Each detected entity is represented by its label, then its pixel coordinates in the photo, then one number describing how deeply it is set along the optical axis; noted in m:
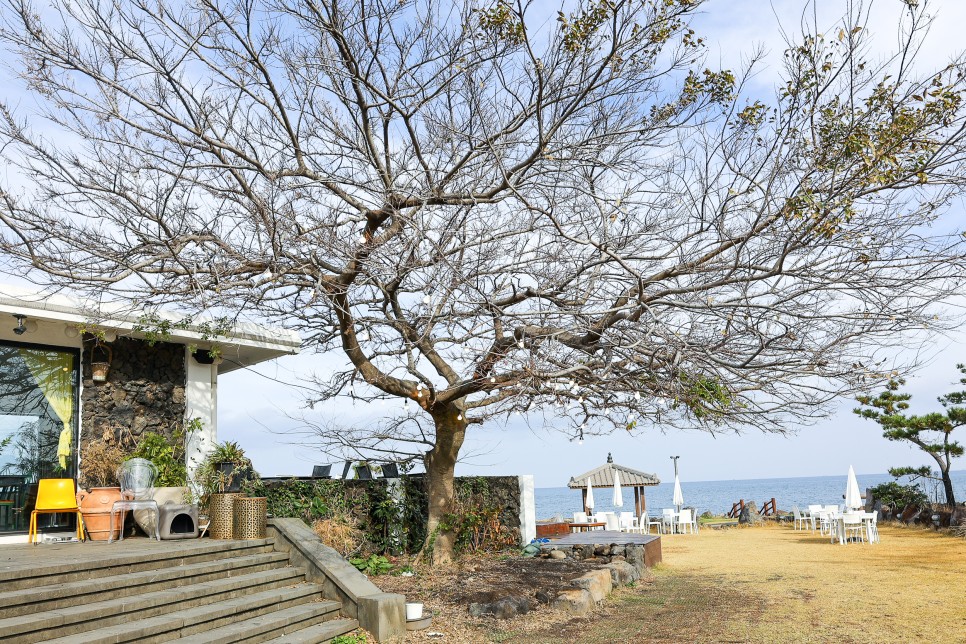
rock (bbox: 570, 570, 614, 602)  9.68
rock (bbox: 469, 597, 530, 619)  8.40
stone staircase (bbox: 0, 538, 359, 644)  5.86
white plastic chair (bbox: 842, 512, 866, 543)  17.05
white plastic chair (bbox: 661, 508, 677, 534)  23.52
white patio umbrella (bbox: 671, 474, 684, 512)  24.27
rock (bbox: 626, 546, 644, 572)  12.34
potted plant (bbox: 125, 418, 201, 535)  9.62
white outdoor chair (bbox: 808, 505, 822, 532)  20.88
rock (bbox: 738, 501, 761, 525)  25.58
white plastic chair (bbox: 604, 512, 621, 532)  19.28
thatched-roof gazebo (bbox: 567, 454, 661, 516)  22.25
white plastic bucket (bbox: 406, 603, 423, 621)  7.69
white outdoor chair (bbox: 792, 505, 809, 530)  22.80
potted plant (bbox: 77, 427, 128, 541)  8.98
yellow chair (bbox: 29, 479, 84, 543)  8.91
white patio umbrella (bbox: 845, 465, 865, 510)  19.06
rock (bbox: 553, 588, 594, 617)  9.03
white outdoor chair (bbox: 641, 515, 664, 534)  23.45
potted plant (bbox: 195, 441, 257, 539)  8.68
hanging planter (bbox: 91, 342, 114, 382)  9.95
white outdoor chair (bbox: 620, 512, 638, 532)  20.34
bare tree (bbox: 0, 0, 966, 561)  6.88
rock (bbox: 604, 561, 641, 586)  11.02
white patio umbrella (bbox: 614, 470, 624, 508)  21.72
